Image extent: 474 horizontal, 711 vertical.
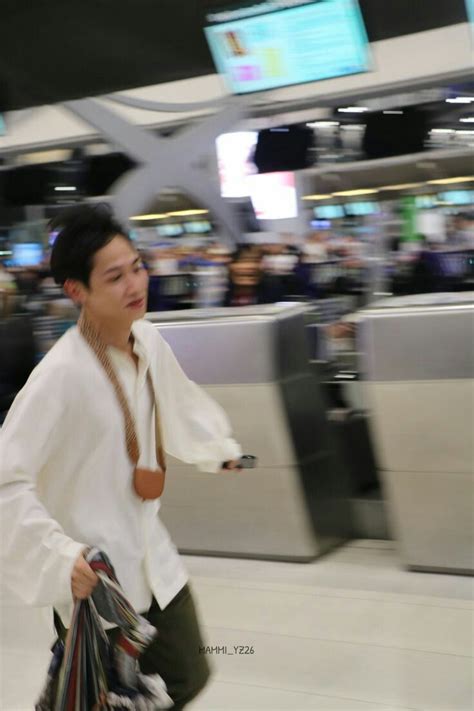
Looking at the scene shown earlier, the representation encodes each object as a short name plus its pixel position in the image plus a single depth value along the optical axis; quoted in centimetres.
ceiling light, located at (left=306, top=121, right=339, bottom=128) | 1942
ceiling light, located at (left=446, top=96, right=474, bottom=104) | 1791
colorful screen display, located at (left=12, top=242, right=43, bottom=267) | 2620
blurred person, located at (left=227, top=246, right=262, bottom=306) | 717
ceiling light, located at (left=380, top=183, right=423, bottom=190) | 2253
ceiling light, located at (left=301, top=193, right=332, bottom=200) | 2498
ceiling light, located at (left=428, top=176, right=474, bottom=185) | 2222
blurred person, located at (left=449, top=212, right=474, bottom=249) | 986
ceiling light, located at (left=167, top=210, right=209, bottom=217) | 2722
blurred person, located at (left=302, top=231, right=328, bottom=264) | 914
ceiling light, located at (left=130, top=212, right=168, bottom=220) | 2798
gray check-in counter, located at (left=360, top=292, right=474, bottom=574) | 423
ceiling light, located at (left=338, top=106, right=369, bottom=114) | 1822
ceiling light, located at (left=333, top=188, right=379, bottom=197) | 2360
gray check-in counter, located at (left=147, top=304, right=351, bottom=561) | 482
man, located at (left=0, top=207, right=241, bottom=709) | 181
